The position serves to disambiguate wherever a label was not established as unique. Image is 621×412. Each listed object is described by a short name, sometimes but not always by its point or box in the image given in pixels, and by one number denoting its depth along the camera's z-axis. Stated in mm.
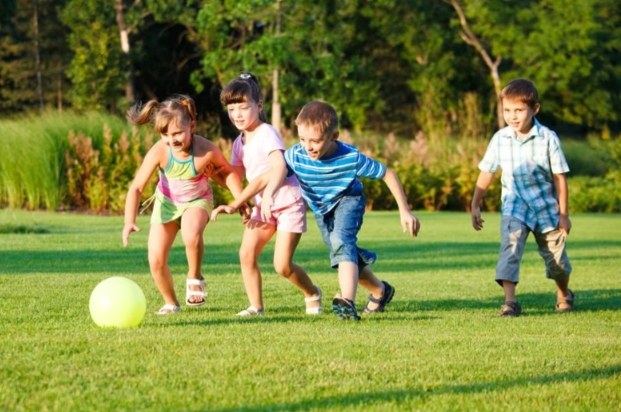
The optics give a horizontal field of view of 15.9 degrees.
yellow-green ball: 13334
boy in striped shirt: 14999
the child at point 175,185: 15363
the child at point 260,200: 15405
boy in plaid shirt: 16608
